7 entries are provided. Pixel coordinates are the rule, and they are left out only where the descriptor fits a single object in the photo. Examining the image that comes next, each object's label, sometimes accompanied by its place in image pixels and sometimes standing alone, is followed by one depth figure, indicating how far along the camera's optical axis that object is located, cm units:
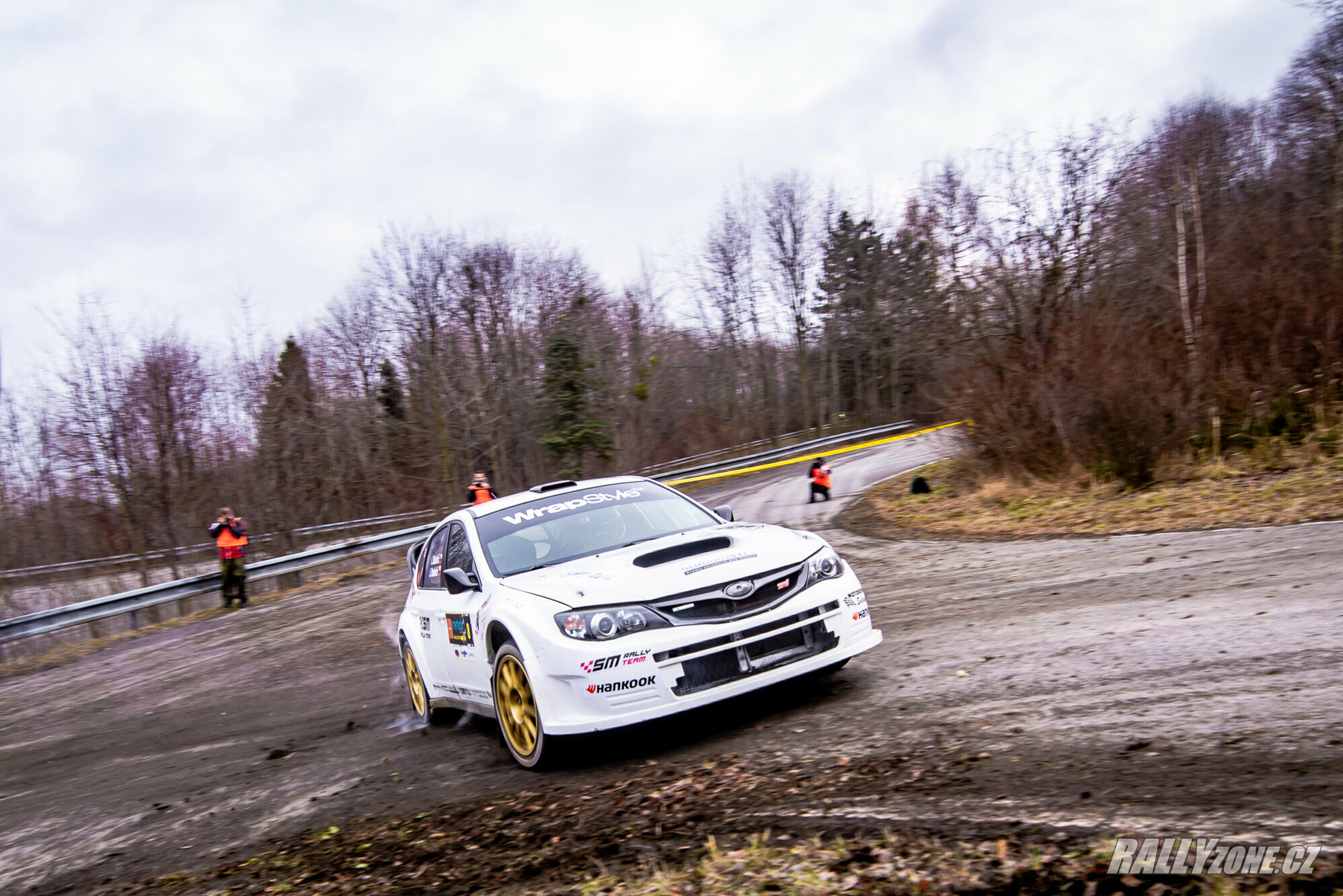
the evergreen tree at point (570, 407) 4031
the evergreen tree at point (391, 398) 4516
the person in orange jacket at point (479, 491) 1831
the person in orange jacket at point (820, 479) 2231
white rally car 519
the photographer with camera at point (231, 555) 1811
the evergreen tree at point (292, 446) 3603
